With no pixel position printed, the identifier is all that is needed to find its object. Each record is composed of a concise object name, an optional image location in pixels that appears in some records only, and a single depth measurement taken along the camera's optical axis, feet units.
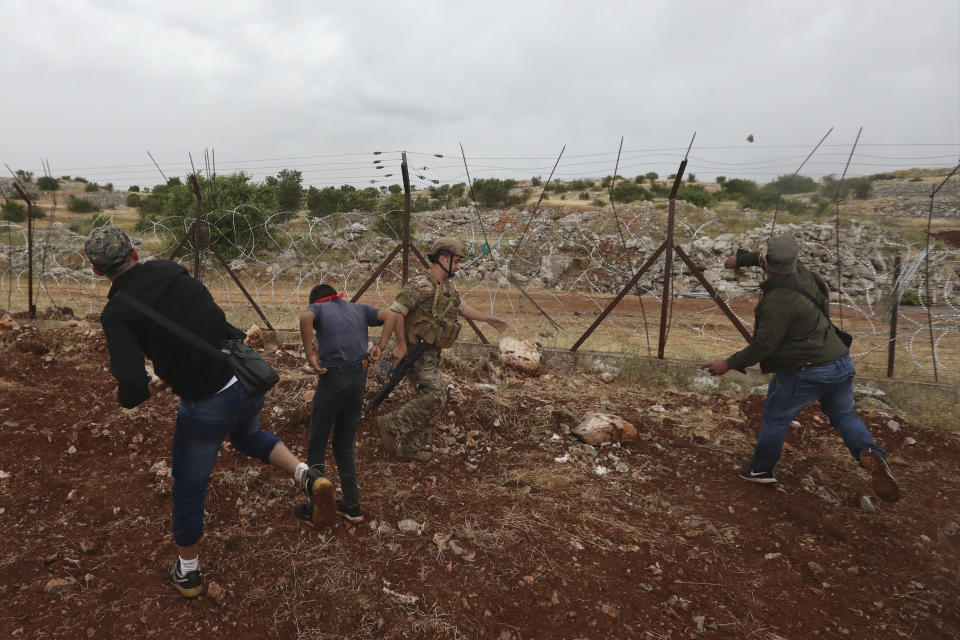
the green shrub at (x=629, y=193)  88.07
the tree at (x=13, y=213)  66.08
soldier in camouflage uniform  11.93
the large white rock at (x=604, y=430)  14.05
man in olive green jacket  10.75
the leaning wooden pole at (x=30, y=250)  22.17
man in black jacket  6.75
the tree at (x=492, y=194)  83.15
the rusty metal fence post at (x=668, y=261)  16.98
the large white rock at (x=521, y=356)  19.77
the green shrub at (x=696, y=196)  67.75
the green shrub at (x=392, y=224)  45.61
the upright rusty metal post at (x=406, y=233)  19.32
